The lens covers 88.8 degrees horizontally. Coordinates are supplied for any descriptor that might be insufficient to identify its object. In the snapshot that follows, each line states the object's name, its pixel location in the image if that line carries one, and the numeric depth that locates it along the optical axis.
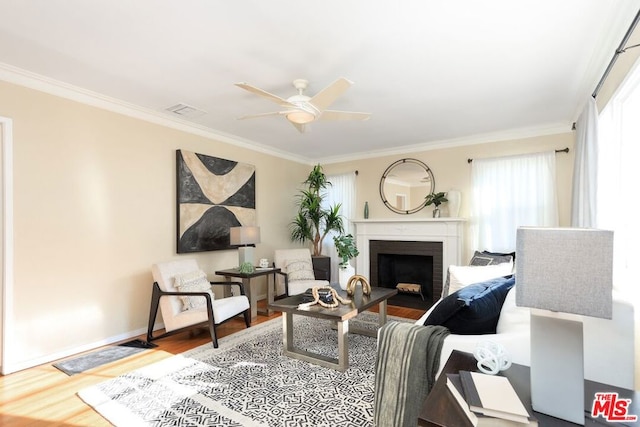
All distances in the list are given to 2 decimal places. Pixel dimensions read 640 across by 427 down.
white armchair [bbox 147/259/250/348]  3.34
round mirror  5.28
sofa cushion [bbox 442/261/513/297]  3.07
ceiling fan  2.39
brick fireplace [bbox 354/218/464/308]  4.86
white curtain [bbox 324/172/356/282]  5.97
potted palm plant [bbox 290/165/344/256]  5.78
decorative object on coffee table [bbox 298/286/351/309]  3.01
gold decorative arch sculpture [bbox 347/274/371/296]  3.42
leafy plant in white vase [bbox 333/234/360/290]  3.64
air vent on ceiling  3.65
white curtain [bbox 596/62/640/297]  2.24
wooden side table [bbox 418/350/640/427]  0.99
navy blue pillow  1.74
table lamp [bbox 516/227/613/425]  0.91
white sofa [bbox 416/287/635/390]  1.36
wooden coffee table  2.75
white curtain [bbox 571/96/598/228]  2.82
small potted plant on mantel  4.99
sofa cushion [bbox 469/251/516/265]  4.08
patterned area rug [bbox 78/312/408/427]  2.09
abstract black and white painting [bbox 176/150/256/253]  4.14
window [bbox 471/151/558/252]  4.34
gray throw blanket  1.56
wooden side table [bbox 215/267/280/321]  4.14
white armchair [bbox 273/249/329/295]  4.57
